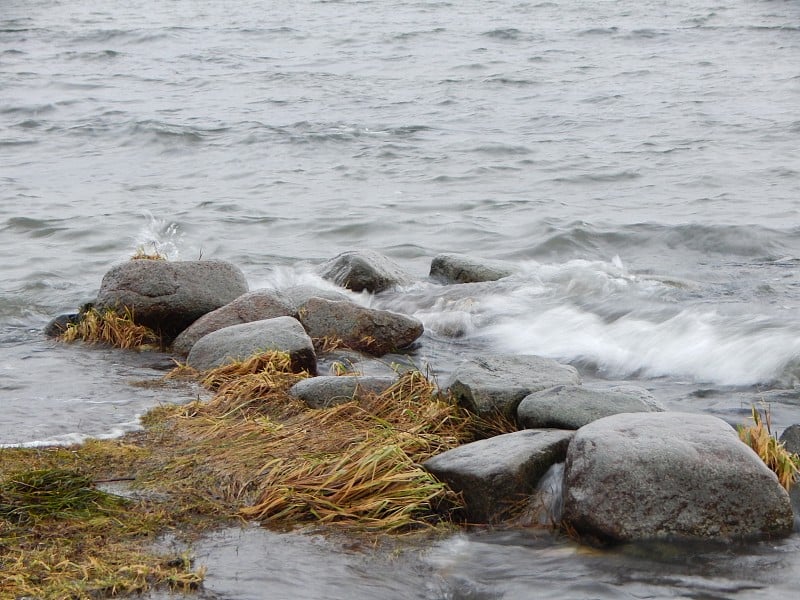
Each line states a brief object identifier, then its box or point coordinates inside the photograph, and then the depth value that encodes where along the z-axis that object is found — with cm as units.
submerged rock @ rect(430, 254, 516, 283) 2170
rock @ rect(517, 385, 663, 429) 1161
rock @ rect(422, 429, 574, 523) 1034
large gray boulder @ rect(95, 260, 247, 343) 1781
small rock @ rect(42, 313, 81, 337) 1847
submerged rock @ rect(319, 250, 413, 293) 2105
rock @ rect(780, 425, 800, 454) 1151
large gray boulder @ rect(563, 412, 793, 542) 967
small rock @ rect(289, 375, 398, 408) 1300
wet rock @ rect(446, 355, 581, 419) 1227
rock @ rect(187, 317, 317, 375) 1509
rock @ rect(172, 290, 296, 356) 1700
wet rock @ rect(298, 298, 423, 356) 1730
